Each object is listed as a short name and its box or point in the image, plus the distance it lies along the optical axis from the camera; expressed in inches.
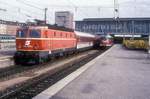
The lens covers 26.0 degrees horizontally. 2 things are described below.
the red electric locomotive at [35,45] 954.1
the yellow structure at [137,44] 2197.8
